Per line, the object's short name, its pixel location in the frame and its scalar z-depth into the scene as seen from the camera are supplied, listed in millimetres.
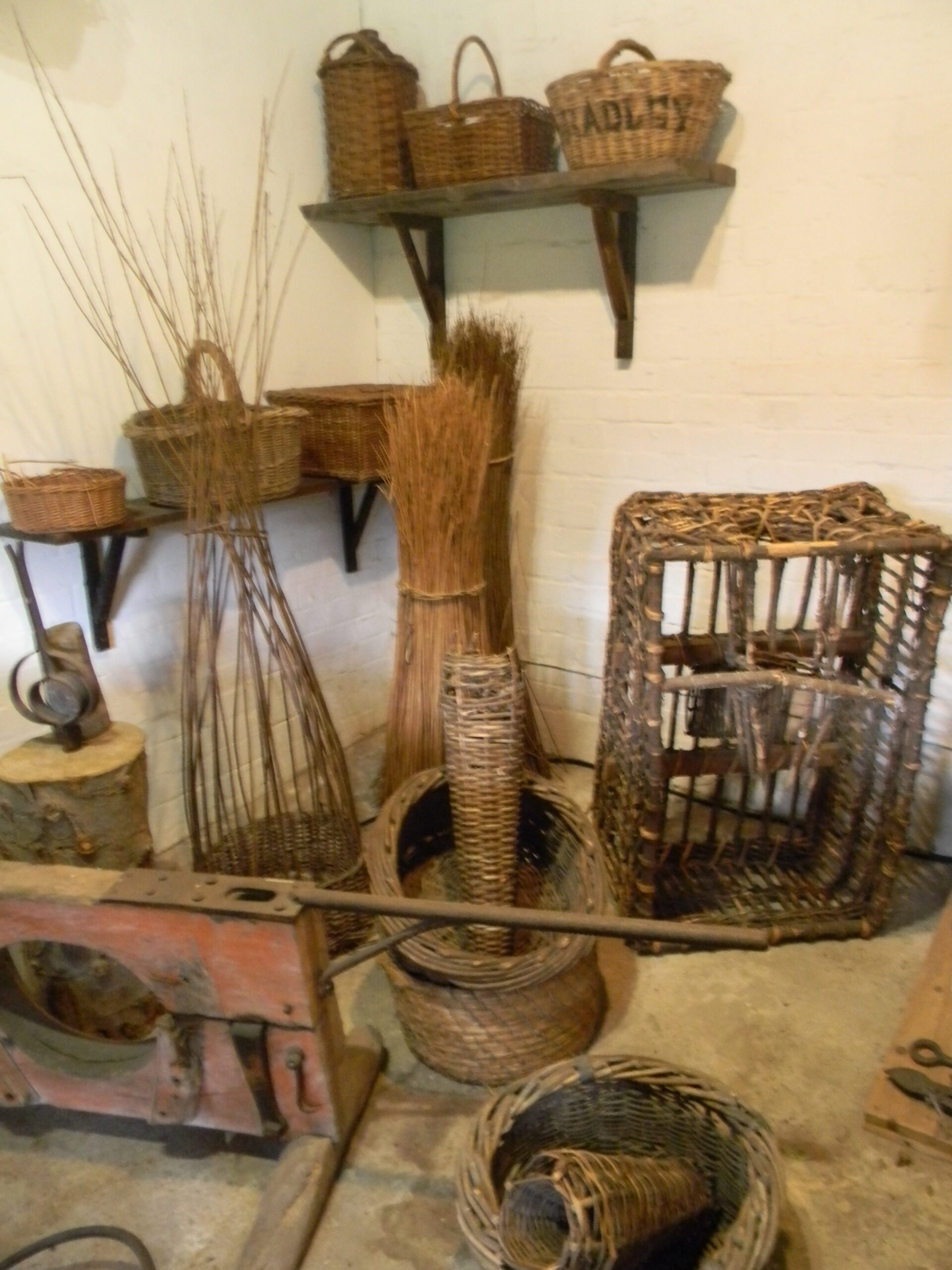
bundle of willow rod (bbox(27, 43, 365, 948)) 1784
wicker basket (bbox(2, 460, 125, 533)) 1667
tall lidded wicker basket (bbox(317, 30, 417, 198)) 2264
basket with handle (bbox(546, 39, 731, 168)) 1830
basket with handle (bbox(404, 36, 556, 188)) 2092
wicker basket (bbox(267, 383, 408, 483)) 2223
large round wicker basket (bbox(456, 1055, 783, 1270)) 1260
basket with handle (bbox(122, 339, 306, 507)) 1743
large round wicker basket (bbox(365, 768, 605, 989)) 1536
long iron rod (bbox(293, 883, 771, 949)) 1155
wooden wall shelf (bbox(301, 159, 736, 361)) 1950
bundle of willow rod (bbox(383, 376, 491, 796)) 1923
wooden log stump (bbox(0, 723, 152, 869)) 1593
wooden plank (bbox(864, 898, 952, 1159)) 1466
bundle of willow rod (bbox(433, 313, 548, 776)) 2227
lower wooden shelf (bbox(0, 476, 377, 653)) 1751
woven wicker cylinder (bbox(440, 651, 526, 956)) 1738
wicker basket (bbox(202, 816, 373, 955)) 1938
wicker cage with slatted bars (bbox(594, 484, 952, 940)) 1733
